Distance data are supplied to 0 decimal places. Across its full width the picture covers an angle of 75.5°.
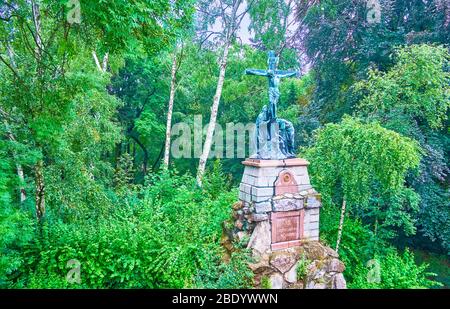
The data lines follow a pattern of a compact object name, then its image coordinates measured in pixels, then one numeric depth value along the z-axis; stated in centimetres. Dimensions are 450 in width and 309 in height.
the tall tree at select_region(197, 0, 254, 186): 1137
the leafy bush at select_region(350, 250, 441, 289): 649
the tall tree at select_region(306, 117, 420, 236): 643
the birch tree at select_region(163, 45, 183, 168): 1249
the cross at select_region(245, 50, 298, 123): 668
